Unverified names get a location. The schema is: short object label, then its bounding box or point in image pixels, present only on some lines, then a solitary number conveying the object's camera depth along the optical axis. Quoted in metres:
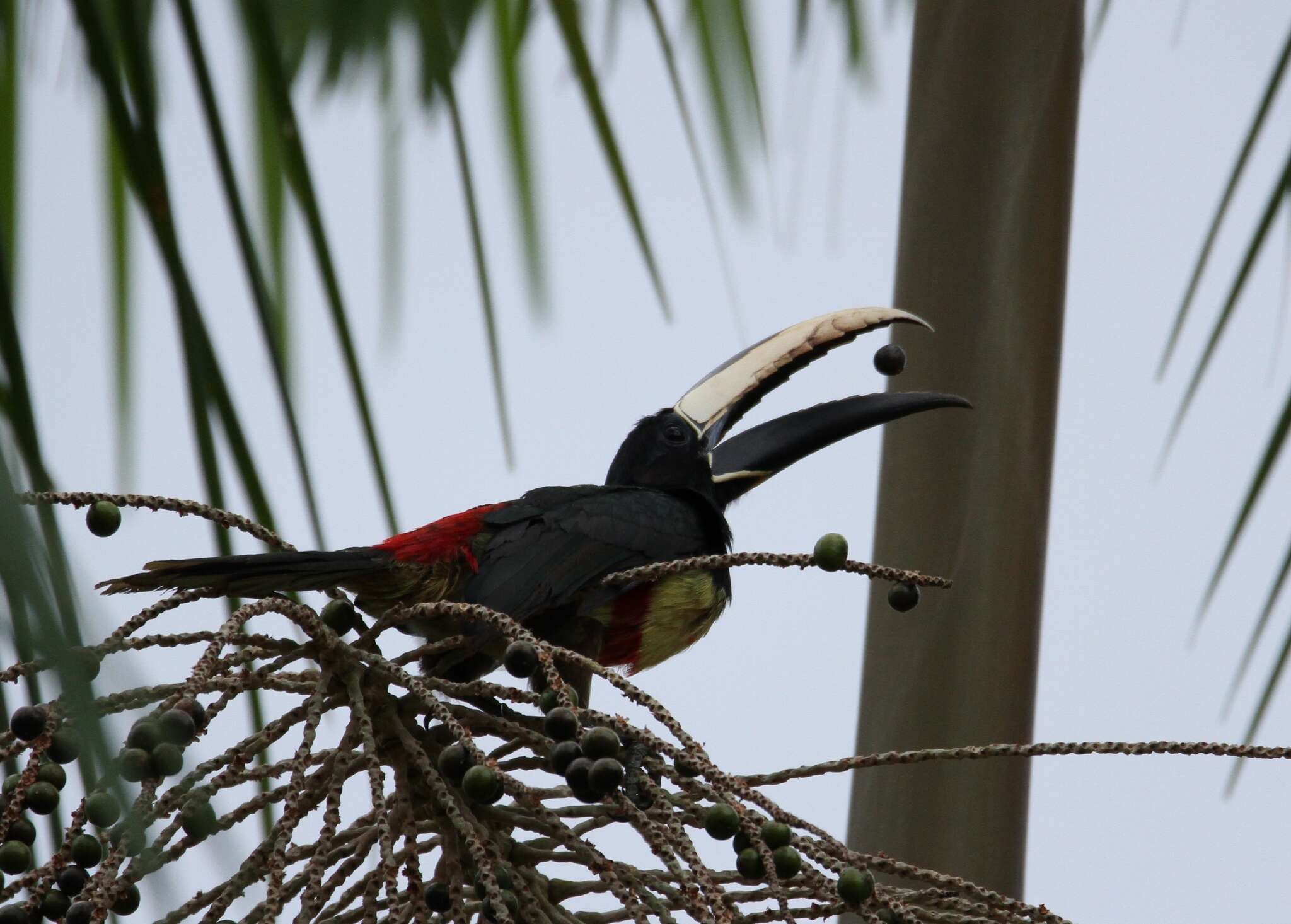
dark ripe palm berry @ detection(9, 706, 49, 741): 7.78
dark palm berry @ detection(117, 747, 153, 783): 7.74
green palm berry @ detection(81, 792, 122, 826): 7.76
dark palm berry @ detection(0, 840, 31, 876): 7.82
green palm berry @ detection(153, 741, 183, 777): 7.75
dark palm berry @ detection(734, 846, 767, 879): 7.83
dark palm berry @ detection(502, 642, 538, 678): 7.88
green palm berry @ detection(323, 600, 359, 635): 7.95
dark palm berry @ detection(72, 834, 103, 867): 7.83
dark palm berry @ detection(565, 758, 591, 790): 7.83
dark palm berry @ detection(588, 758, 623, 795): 7.82
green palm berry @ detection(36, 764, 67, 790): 7.82
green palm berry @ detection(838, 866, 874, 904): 7.81
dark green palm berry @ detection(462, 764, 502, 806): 7.84
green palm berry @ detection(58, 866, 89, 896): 7.84
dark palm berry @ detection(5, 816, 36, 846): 7.83
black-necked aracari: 8.18
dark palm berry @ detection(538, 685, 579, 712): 7.86
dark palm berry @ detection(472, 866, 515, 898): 7.89
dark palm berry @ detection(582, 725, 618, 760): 7.82
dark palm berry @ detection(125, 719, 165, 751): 7.73
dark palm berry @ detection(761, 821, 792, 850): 7.81
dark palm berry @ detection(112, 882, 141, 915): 7.84
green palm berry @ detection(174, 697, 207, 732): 7.77
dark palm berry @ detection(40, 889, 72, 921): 7.82
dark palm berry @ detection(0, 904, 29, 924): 7.81
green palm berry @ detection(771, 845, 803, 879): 7.83
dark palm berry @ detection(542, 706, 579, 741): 7.84
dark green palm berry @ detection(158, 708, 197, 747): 7.75
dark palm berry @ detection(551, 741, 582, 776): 7.85
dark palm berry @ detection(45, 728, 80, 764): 7.81
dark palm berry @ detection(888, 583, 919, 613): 7.94
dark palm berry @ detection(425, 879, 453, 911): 7.88
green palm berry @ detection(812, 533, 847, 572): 7.89
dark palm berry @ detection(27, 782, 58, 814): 7.81
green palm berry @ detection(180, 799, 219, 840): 7.80
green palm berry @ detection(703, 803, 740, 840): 7.82
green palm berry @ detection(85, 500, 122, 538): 7.88
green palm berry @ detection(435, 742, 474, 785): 7.86
